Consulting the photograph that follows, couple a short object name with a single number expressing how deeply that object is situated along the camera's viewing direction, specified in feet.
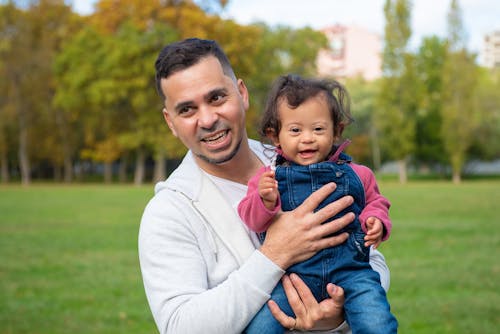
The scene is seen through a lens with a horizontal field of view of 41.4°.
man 8.73
